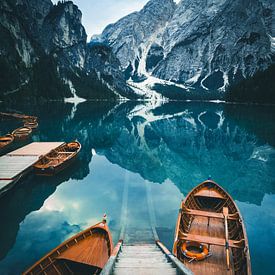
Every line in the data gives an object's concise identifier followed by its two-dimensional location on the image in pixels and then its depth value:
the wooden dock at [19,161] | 19.08
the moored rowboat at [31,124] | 46.49
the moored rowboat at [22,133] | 37.02
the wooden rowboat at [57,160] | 22.48
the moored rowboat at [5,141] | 30.80
